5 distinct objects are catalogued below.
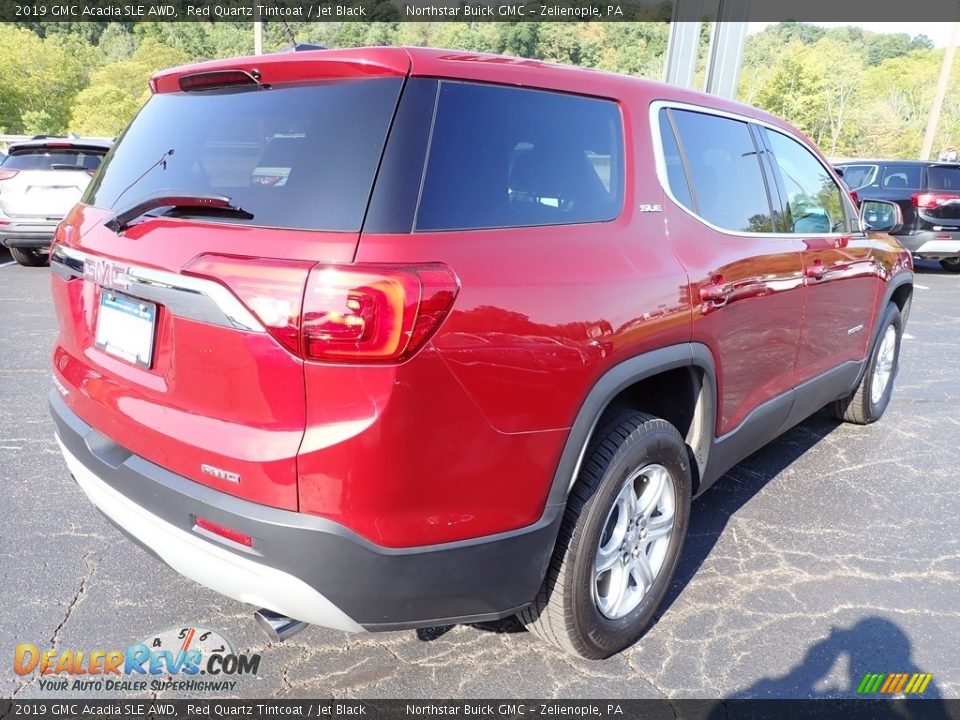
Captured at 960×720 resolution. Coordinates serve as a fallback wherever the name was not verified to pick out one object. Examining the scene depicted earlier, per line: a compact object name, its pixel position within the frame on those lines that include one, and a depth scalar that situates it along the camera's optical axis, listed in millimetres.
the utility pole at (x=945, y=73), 21000
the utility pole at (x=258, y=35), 17578
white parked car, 8211
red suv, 1601
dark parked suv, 11125
